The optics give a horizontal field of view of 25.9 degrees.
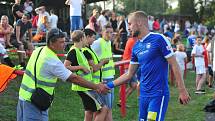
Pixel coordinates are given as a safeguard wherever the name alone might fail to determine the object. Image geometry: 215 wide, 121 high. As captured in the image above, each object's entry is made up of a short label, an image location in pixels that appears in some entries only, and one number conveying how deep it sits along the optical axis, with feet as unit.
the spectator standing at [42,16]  56.44
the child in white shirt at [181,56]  54.13
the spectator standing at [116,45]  60.38
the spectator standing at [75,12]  49.42
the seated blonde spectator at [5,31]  45.39
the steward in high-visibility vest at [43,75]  19.22
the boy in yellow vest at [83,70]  24.45
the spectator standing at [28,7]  57.20
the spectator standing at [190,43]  72.18
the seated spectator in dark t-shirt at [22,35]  47.60
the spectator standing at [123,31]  63.03
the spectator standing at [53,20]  59.26
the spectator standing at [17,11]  50.34
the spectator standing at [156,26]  96.14
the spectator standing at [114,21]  64.55
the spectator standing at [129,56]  38.96
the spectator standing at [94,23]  54.61
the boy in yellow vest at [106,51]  28.63
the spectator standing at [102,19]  59.24
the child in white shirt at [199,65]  50.42
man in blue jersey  19.90
